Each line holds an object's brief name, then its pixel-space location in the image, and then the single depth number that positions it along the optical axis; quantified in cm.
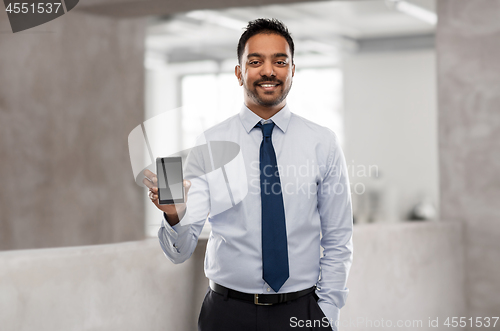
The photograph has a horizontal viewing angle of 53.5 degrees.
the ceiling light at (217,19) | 712
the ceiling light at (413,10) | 699
